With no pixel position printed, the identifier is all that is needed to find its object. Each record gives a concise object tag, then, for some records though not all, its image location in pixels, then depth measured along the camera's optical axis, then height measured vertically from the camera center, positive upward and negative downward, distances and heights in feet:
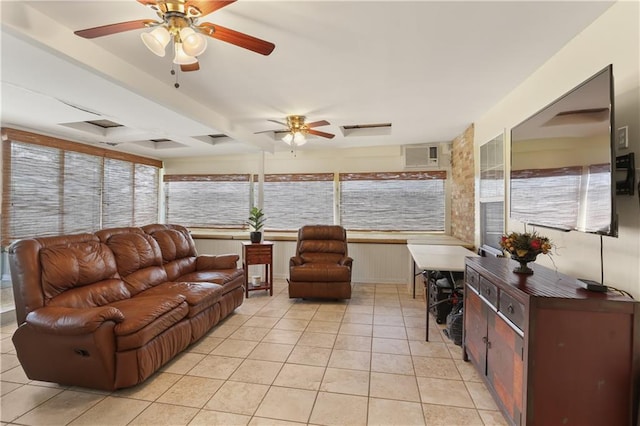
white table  9.27 -1.58
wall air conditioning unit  16.89 +3.24
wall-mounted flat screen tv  4.92 +1.05
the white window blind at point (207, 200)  19.94 +0.69
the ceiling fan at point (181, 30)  4.88 +3.08
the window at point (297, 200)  18.72 +0.71
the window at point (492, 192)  10.10 +0.78
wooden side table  14.76 -2.30
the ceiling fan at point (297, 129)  11.93 +3.31
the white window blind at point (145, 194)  19.30 +1.01
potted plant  15.29 -0.82
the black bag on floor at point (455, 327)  9.60 -3.70
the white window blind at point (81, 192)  14.93 +0.85
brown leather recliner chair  13.53 -2.54
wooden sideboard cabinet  4.64 -2.28
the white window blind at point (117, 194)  17.08 +0.86
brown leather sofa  6.88 -2.67
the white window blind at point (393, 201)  17.35 +0.69
